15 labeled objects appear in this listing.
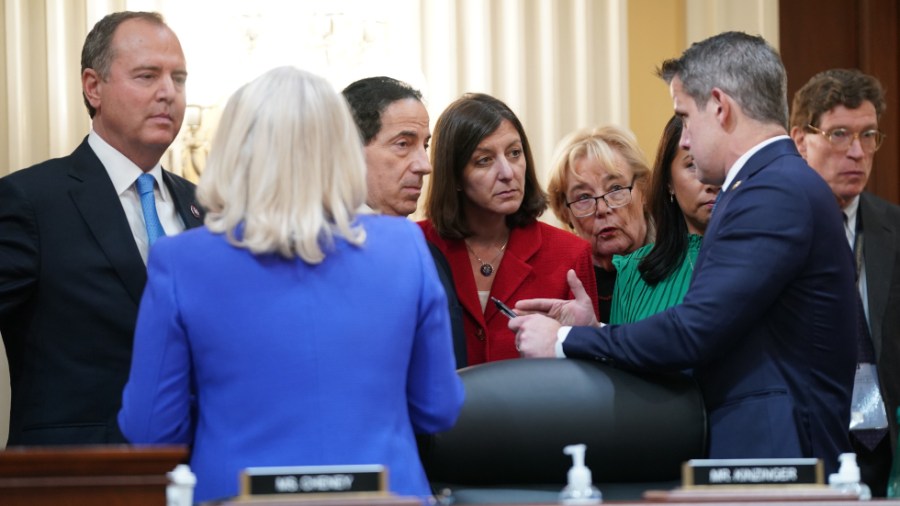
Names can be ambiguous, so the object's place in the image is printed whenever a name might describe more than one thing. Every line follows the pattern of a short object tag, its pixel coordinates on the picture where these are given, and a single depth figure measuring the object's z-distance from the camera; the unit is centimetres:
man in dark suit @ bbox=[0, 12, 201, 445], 579
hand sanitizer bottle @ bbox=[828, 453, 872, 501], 368
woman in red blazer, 678
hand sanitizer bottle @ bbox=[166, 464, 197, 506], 336
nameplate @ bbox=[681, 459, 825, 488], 356
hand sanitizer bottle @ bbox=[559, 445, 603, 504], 368
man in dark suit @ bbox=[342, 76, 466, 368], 676
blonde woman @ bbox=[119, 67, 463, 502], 409
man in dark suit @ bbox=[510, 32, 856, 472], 491
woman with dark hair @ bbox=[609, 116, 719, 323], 642
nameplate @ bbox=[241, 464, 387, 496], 338
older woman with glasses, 786
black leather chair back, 454
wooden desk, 338
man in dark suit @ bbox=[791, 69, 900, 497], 739
